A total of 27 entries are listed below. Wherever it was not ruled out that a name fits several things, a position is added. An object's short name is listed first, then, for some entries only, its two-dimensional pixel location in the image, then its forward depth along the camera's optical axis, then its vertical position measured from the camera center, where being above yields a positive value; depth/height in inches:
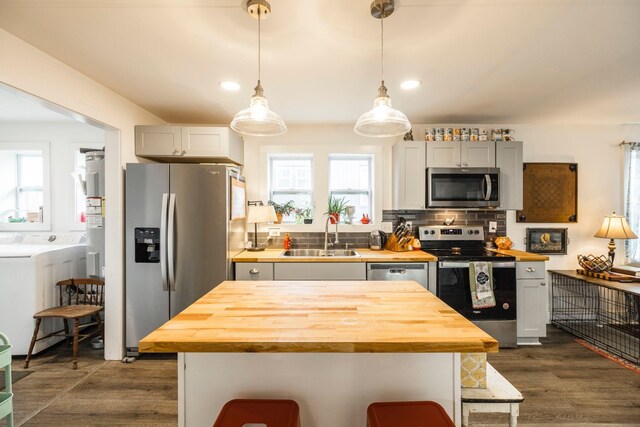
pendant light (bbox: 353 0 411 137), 58.7 +20.8
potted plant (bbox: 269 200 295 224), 144.5 +1.9
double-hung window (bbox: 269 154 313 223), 149.2 +16.4
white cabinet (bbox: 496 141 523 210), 130.6 +19.1
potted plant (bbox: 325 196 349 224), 138.9 +1.9
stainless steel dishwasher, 116.6 -23.1
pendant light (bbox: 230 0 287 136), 59.4 +20.9
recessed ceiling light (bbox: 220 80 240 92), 97.9 +42.4
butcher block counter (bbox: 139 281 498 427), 46.4 -25.7
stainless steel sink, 134.1 -18.6
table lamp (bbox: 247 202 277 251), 131.5 -1.0
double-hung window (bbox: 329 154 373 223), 149.4 +15.4
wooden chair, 106.3 -36.3
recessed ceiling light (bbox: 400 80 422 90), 97.8 +42.6
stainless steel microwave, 129.3 +10.3
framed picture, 142.4 -13.9
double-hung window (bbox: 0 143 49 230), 145.1 +13.2
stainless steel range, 116.0 -31.3
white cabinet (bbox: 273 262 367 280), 116.4 -22.7
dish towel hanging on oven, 115.1 -27.9
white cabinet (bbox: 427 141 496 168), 130.6 +25.6
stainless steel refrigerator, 110.5 -10.4
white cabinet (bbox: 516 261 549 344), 120.0 -36.2
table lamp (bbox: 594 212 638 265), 129.2 -8.0
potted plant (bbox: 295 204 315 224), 145.6 -1.5
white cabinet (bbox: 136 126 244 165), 121.2 +28.6
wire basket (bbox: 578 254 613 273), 126.9 -22.3
